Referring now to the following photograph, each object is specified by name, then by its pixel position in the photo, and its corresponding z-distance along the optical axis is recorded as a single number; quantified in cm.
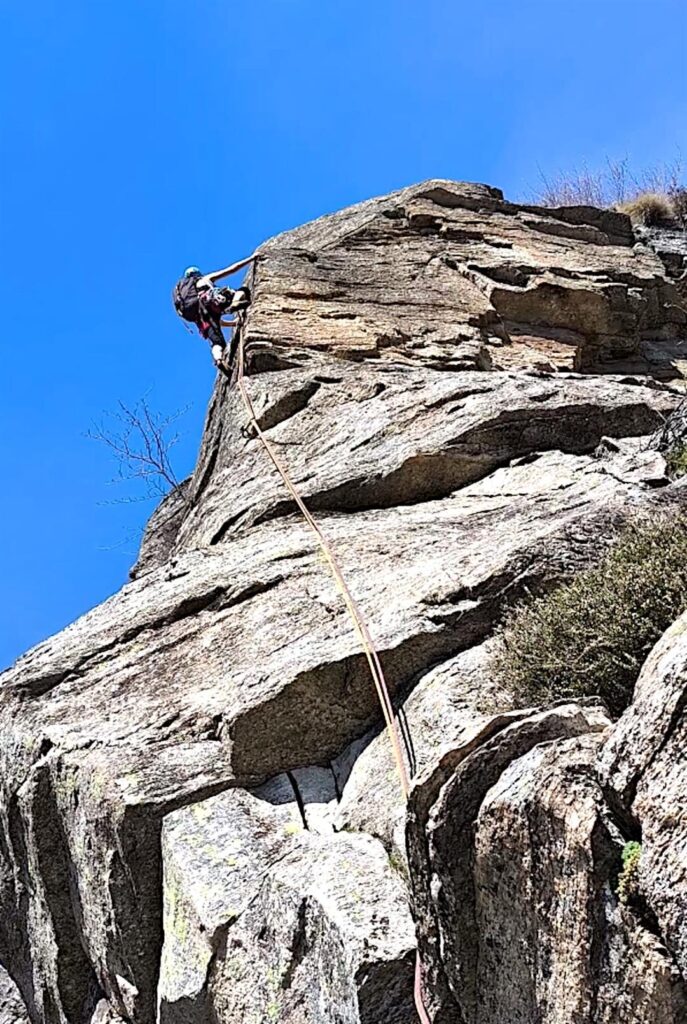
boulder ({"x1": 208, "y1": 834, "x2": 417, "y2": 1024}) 526
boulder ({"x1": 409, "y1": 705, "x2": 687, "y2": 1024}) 413
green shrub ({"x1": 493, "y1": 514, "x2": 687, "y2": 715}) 583
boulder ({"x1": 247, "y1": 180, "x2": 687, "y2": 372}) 1387
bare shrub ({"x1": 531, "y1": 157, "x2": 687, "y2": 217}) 2111
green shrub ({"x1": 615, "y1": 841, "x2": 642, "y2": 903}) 401
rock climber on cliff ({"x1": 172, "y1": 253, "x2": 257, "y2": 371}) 1458
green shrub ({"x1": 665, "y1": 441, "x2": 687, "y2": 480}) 862
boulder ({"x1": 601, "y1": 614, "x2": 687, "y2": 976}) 381
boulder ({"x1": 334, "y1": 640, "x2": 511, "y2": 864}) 646
